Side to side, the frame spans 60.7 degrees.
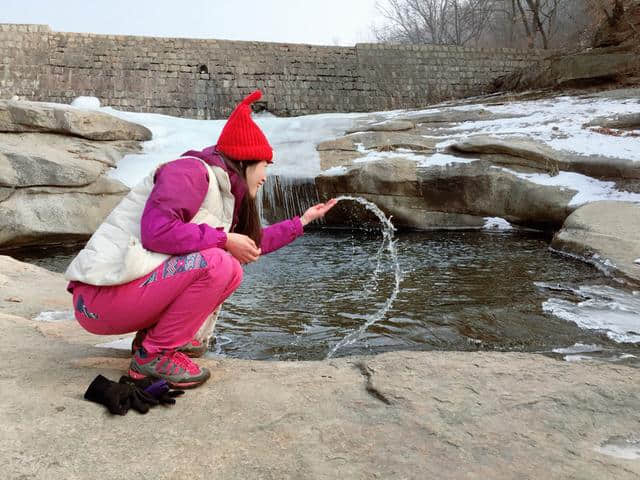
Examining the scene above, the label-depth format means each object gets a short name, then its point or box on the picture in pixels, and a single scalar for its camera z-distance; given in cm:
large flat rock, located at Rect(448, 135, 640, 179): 688
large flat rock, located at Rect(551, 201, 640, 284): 460
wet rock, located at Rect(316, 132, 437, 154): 835
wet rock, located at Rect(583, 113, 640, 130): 795
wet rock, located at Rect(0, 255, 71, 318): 330
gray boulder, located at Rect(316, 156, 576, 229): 727
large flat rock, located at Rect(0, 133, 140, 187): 712
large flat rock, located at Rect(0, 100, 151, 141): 812
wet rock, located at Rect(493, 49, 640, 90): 1136
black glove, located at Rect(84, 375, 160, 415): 169
